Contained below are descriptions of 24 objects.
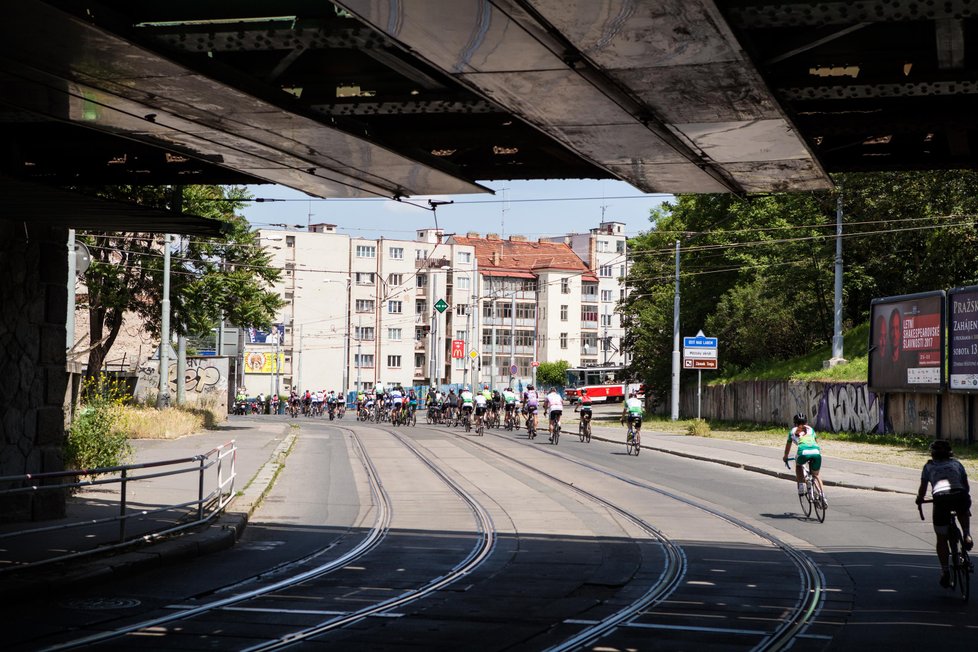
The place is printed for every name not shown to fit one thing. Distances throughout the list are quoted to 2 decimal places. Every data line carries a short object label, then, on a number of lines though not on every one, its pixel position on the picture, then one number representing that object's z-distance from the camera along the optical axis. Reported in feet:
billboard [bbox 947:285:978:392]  103.40
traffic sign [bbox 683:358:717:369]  153.17
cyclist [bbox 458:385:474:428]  162.71
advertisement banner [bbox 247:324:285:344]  318.86
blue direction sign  153.97
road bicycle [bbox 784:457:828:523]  56.85
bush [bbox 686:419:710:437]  140.87
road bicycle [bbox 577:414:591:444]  129.49
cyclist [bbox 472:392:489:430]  149.48
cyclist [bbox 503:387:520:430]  164.66
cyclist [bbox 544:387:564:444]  124.36
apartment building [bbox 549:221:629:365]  422.00
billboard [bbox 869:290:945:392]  110.42
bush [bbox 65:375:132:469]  60.95
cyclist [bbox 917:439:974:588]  36.60
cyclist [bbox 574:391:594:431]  129.09
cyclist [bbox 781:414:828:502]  57.67
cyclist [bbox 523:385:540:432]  136.87
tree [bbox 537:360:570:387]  378.94
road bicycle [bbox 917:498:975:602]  35.27
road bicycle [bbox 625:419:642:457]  107.86
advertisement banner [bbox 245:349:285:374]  379.35
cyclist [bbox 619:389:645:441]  107.86
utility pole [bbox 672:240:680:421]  174.45
